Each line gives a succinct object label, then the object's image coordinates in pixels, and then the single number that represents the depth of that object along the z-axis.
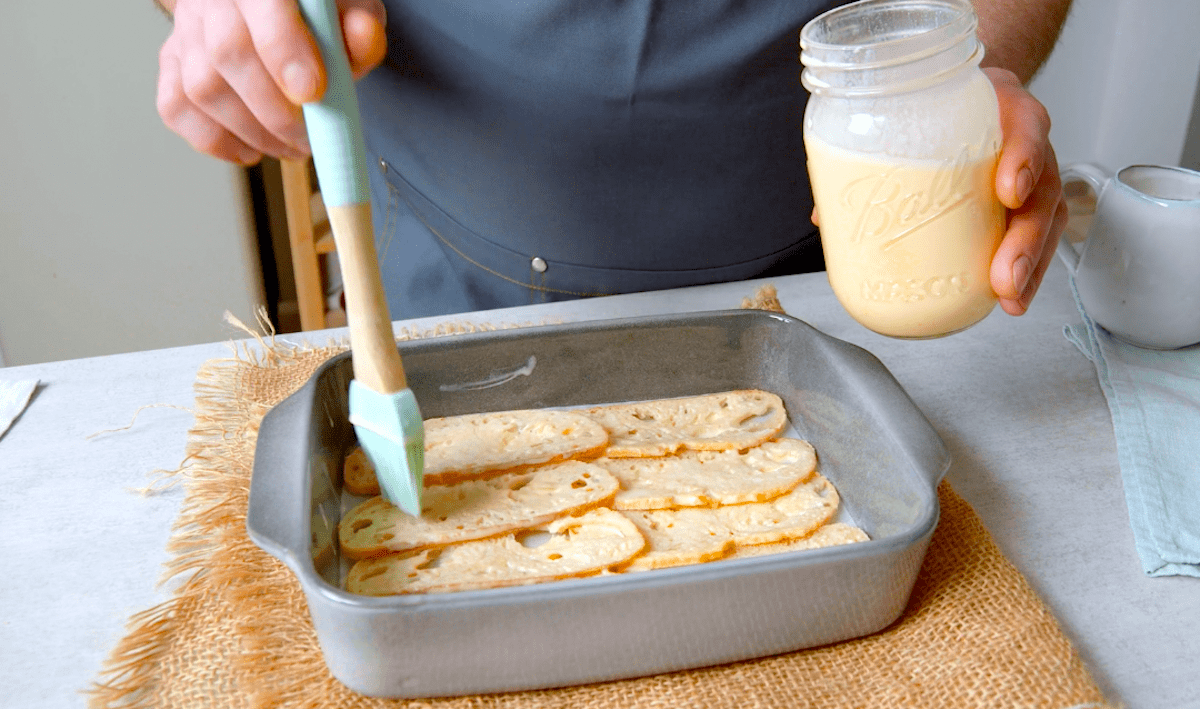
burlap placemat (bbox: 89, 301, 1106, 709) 0.64
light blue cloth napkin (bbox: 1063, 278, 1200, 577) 0.77
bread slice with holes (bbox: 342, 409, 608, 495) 0.85
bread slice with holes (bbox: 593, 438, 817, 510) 0.82
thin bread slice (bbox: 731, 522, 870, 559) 0.76
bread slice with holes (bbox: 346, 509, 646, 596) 0.71
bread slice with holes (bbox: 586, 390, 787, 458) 0.89
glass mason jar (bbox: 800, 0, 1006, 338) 0.72
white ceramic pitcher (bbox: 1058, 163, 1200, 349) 0.92
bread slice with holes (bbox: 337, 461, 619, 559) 0.76
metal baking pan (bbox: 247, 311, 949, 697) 0.60
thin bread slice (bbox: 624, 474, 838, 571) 0.75
